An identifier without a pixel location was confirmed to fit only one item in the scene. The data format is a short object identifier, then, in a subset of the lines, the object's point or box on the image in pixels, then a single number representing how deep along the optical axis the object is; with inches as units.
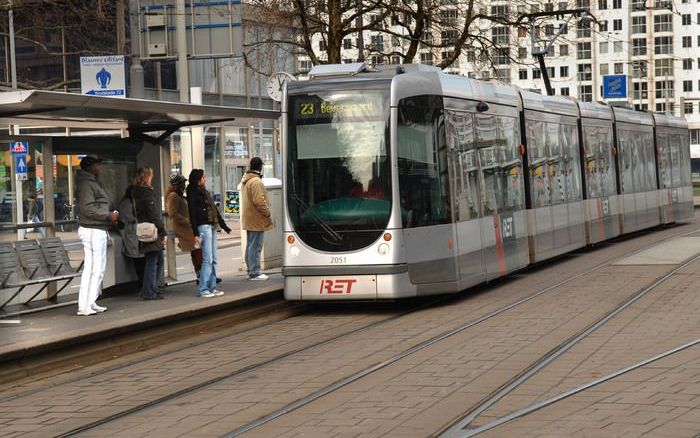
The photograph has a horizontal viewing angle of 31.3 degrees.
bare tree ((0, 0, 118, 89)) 1091.9
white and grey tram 567.2
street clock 792.3
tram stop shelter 501.4
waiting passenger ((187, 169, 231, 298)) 596.1
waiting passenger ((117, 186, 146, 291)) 586.2
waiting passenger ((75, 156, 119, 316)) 526.9
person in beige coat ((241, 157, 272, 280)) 668.1
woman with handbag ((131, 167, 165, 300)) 566.3
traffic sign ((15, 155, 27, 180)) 671.4
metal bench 518.3
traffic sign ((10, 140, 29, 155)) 514.6
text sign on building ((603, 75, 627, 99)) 2397.9
